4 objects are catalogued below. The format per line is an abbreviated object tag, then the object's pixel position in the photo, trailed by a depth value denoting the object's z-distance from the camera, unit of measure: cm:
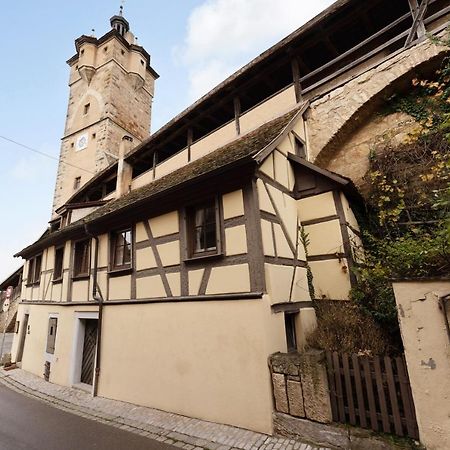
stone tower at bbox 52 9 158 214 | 1989
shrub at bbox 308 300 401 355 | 399
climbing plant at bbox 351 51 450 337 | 506
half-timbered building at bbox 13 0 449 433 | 447
